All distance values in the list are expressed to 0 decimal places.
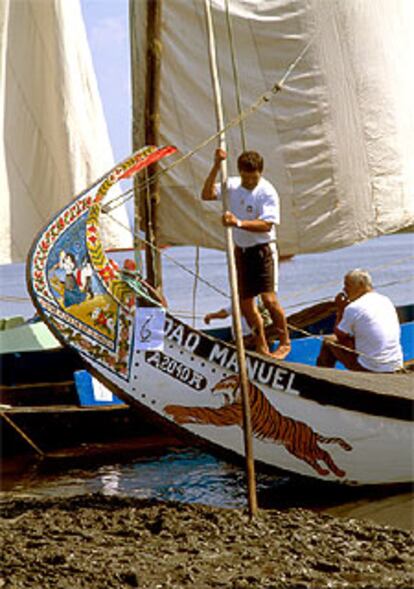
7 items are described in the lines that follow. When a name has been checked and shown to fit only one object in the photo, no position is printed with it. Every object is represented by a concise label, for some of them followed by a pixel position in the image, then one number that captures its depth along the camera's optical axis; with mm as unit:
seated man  19062
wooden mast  23828
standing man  19062
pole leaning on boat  16062
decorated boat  17141
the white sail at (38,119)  27078
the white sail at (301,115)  25062
